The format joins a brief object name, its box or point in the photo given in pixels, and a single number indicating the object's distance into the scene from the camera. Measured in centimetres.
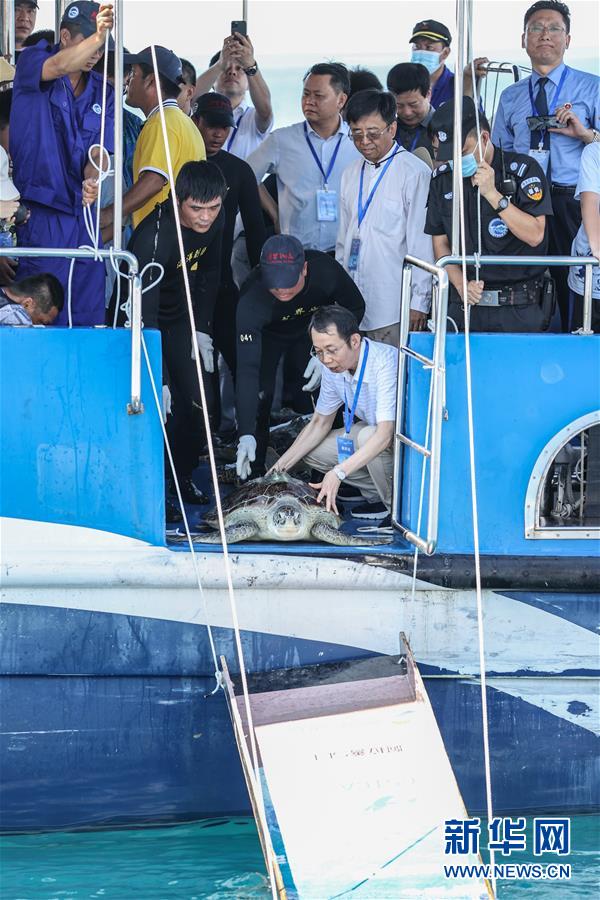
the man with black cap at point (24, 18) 1566
